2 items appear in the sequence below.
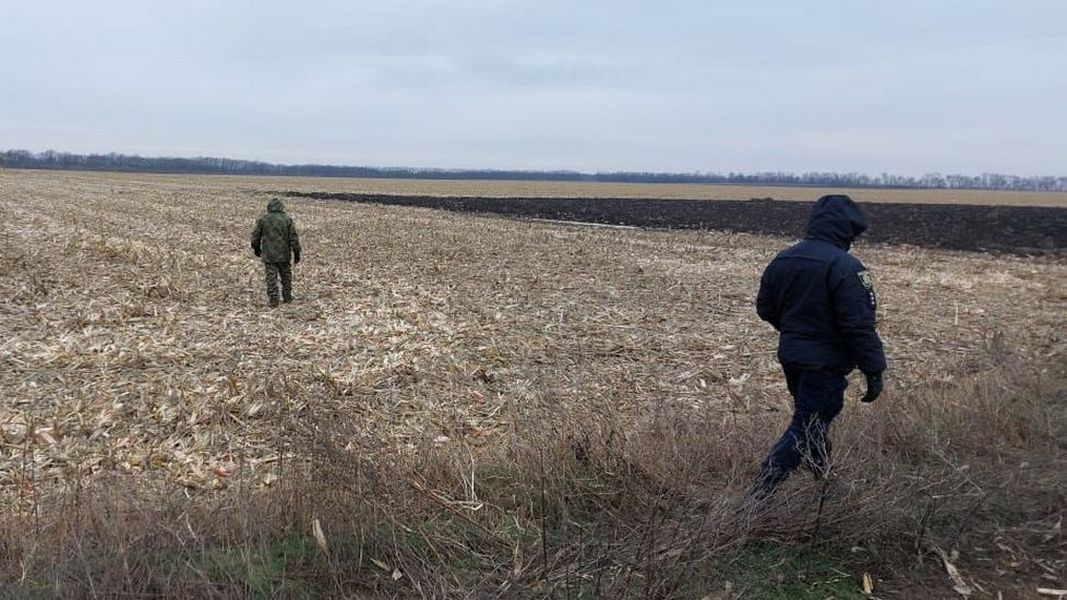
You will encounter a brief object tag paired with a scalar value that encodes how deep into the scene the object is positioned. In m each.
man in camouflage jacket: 12.53
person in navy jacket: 4.59
